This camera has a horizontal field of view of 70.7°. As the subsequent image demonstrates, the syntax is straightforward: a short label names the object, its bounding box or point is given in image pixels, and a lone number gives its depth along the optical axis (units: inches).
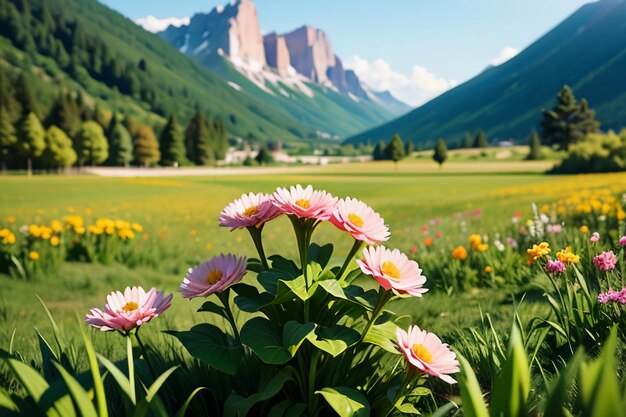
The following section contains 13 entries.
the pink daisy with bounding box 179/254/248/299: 73.9
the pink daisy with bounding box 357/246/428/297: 64.1
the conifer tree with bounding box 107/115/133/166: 1722.4
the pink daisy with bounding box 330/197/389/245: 67.6
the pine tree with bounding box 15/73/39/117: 1599.2
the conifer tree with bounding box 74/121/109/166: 1461.6
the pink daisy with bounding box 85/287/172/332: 67.1
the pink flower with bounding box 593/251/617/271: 88.4
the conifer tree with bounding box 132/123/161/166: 1879.9
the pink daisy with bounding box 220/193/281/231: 76.0
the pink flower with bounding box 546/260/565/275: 88.7
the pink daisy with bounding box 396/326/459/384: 62.5
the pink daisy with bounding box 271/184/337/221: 67.2
